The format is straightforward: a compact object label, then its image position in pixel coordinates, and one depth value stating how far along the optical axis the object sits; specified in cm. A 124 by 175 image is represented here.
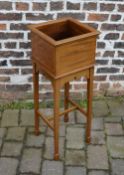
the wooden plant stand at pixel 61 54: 262
